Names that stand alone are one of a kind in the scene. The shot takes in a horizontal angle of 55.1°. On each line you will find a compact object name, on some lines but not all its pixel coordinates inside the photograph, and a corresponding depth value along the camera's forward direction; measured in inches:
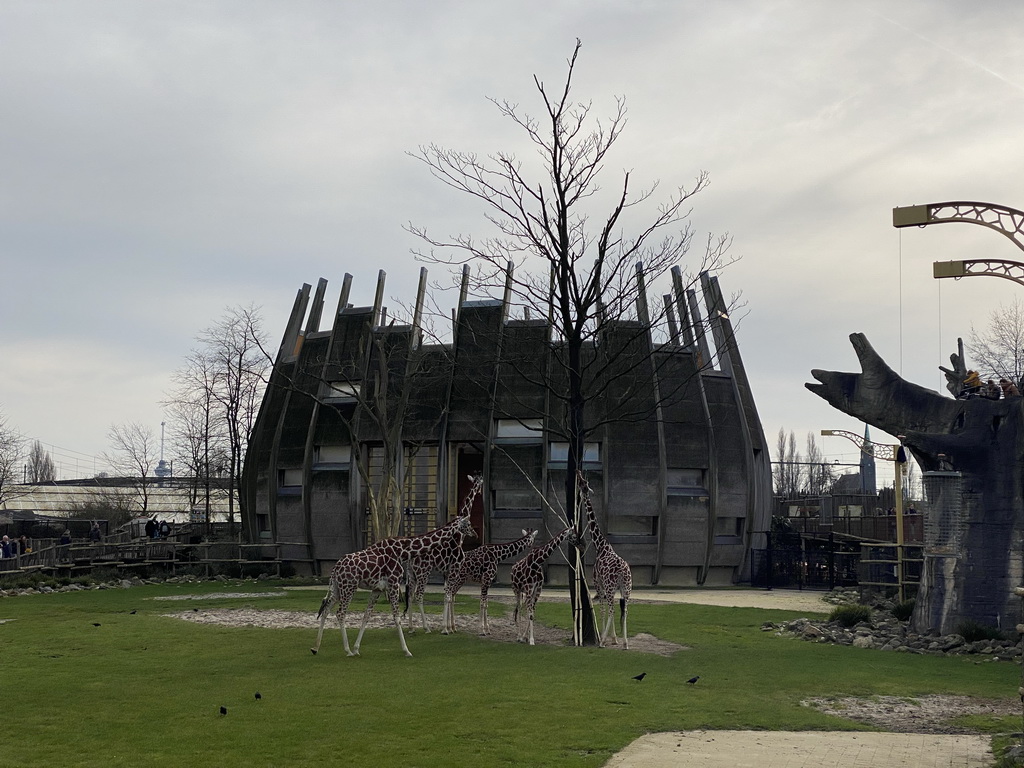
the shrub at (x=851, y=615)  869.8
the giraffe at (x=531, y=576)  728.3
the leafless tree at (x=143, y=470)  2359.7
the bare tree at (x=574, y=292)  728.3
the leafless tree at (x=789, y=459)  4158.5
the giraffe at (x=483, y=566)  796.0
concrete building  1390.3
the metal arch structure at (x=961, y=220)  848.9
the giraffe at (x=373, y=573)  667.4
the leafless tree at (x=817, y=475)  3639.3
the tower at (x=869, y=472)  4228.3
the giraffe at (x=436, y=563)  756.3
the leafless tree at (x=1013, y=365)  1929.1
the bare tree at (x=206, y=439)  2039.9
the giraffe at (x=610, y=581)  738.8
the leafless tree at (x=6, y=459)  2307.6
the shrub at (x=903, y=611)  905.4
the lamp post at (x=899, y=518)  1008.2
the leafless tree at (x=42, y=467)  5316.9
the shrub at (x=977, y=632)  745.0
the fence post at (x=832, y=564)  1336.5
